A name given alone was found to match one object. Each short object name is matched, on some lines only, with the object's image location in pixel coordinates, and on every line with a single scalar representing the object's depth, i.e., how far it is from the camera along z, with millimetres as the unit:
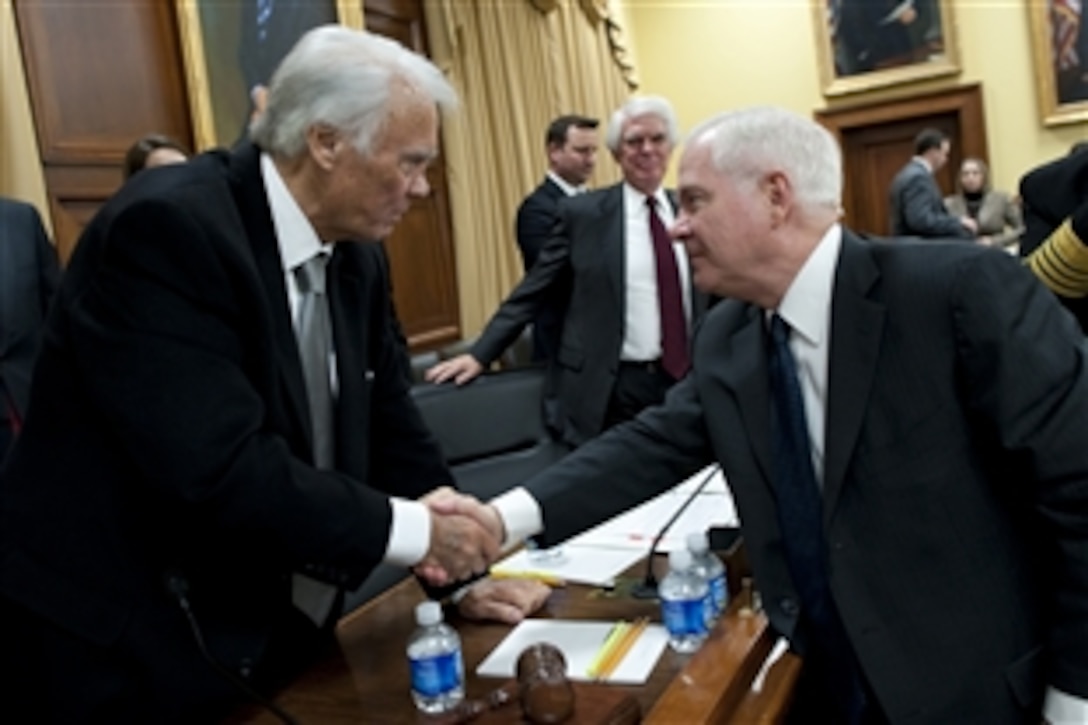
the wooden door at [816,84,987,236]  9414
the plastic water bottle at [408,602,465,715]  1404
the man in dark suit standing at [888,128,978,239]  7484
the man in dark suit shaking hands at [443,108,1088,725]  1483
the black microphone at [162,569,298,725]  1321
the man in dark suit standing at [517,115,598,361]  4617
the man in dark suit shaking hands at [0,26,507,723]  1375
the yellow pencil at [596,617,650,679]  1497
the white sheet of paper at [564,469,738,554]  2152
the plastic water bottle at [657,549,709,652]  1570
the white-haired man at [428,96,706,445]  3426
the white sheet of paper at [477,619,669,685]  1495
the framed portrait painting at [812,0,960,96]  9398
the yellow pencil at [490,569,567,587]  1917
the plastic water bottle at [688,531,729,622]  1670
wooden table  1391
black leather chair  2750
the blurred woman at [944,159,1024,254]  8508
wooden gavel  1308
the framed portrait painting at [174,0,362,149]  4656
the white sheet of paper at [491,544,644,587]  1938
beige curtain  6895
